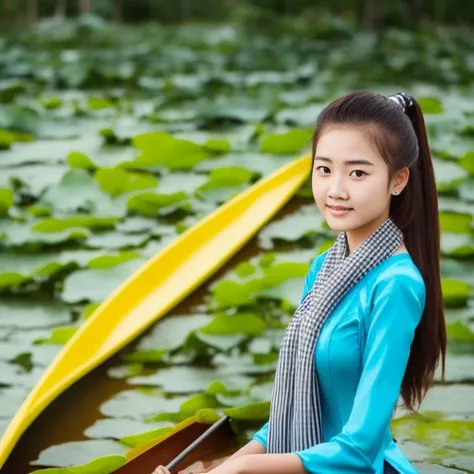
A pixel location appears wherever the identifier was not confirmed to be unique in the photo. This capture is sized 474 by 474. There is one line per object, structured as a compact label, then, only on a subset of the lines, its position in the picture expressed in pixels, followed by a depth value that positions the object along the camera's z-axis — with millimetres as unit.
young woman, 2787
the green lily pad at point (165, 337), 4937
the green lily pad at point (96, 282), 5500
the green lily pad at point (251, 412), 3982
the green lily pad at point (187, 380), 4570
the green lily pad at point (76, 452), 3932
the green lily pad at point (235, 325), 4957
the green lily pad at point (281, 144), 8344
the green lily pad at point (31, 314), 5320
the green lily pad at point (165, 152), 7777
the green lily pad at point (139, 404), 4348
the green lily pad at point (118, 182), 7187
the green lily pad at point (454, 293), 5441
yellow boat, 4465
